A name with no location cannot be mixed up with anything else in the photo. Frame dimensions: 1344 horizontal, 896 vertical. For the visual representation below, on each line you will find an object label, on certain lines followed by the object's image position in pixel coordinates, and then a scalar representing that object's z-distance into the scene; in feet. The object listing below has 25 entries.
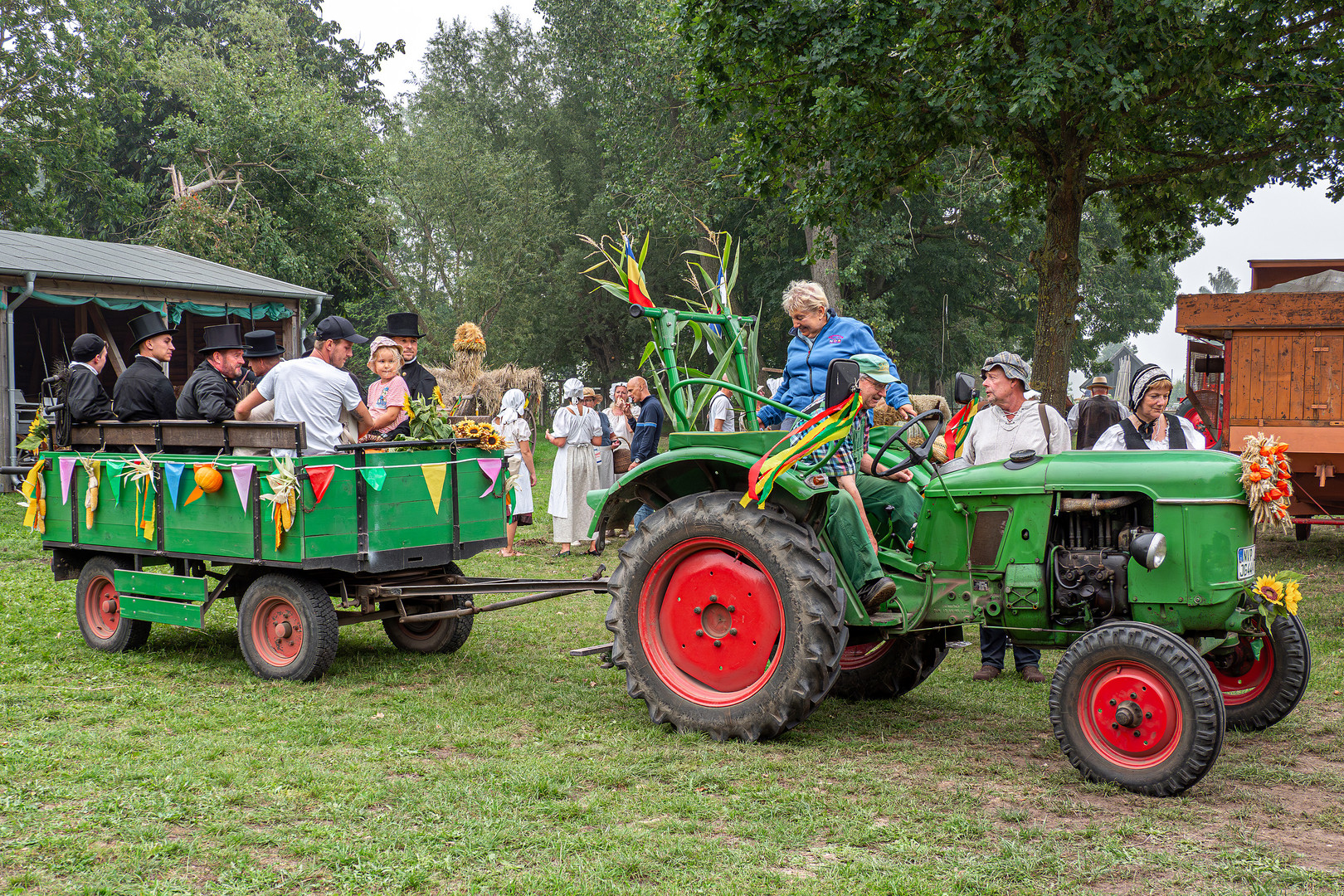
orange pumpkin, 19.56
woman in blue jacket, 16.99
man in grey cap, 19.48
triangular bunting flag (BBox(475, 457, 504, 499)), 21.38
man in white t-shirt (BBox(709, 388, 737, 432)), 39.11
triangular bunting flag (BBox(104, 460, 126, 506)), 21.38
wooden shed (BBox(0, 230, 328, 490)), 54.08
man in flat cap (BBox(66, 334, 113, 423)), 22.74
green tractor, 13.60
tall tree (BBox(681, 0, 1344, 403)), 32.58
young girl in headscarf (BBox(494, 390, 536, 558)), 37.27
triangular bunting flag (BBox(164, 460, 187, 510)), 20.26
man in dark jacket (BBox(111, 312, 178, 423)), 22.75
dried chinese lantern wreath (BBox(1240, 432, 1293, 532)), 13.84
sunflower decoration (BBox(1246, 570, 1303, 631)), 14.10
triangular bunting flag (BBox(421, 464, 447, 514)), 20.29
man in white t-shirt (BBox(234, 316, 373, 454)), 20.76
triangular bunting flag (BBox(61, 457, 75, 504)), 22.12
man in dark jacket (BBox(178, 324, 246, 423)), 21.83
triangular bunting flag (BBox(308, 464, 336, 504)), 18.75
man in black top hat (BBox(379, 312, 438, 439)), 25.36
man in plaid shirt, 15.74
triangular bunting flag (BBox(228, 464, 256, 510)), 19.16
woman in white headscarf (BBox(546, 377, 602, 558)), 37.78
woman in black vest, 19.36
